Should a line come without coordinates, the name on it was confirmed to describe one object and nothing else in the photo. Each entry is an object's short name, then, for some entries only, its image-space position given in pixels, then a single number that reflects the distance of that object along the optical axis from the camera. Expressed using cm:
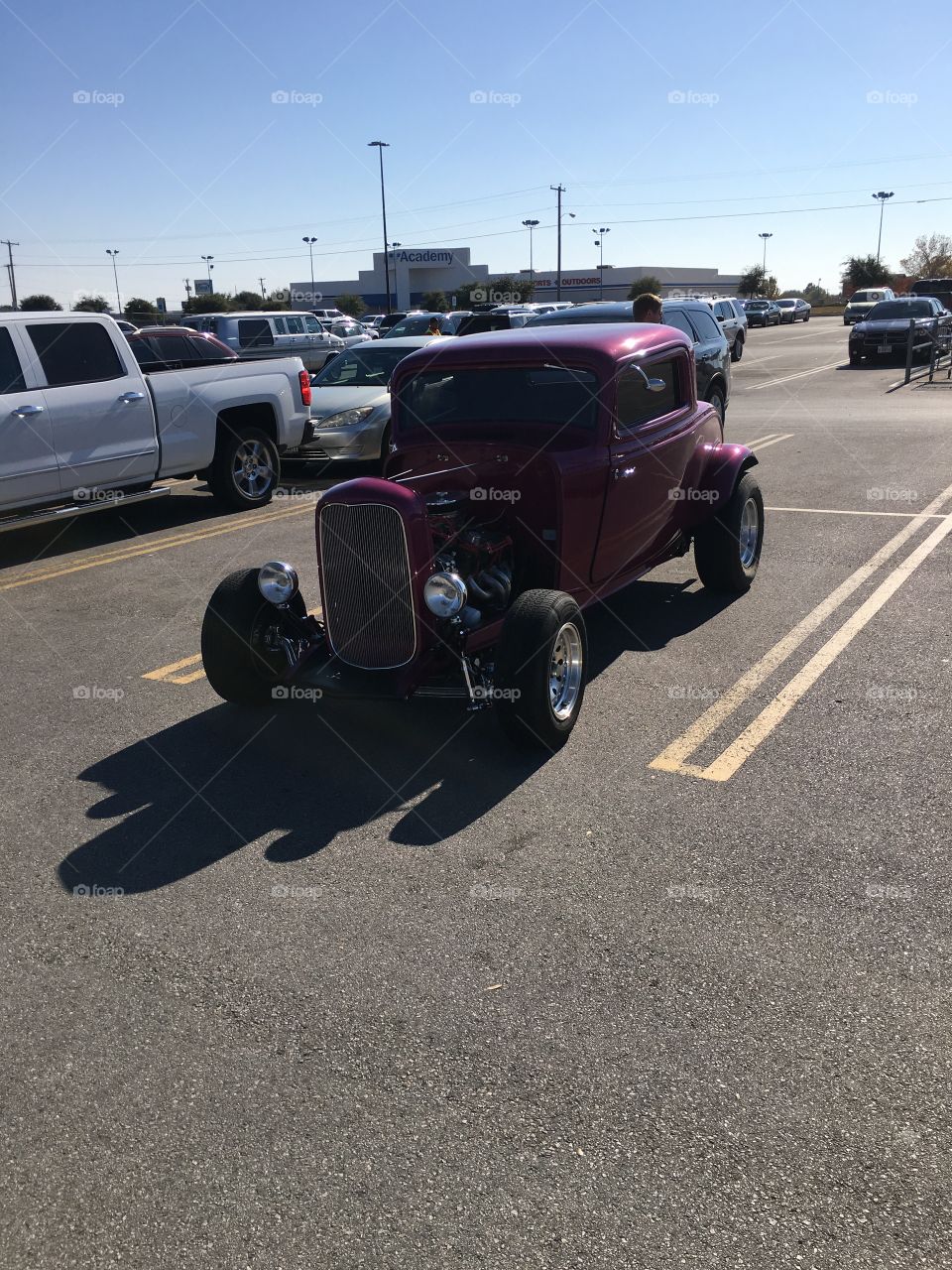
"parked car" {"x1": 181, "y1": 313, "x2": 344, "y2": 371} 2633
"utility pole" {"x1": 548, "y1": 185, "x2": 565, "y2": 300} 8594
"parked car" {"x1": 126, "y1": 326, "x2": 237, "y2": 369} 1416
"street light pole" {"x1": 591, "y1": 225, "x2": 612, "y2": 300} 9625
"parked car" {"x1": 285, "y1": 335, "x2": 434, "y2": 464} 1308
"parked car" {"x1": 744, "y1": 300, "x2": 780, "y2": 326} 6098
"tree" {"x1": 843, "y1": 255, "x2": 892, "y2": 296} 9056
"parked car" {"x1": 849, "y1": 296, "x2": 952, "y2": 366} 2844
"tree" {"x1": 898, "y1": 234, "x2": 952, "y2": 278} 9262
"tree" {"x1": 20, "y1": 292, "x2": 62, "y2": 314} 3678
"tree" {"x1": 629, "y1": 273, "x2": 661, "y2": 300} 6696
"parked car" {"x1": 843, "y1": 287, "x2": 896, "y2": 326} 5134
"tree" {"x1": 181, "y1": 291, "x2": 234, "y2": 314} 6394
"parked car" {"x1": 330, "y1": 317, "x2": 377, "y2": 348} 3770
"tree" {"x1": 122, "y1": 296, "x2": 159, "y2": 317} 5278
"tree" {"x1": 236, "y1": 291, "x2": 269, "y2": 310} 7082
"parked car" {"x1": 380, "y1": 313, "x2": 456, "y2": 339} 2438
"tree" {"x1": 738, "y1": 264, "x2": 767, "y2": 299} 10225
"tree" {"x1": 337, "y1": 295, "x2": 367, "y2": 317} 7869
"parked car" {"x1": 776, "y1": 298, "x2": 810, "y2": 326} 6502
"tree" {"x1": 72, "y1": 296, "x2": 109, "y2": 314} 5066
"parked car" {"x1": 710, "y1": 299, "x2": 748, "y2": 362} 2825
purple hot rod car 526
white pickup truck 958
